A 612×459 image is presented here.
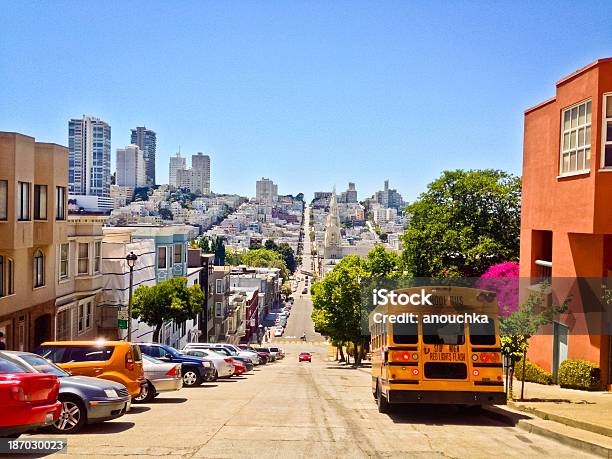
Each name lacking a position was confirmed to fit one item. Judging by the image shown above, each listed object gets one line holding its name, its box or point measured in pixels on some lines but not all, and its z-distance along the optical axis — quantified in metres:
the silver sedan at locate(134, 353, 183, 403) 19.56
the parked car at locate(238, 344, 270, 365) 55.55
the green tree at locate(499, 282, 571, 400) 19.92
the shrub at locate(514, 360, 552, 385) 26.03
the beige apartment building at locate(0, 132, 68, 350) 26.31
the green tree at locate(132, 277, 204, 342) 45.38
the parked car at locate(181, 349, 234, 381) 29.59
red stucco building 21.41
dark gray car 12.84
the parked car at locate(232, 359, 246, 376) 32.84
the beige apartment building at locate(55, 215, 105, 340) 34.12
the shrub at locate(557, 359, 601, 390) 22.23
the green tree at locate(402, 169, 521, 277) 45.81
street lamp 31.33
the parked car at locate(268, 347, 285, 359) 69.79
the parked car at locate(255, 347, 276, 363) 58.27
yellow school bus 16.06
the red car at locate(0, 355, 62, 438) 10.11
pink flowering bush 32.00
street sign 33.78
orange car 16.11
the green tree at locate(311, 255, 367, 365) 65.94
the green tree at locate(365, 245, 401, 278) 64.19
